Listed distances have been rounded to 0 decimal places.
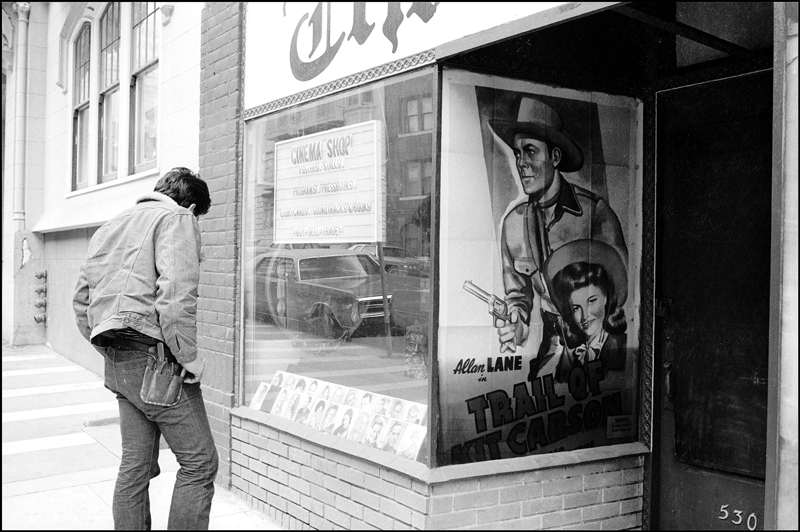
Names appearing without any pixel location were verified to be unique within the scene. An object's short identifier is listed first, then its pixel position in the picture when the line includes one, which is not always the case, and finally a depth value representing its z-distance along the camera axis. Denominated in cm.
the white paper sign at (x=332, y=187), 420
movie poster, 379
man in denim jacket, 353
